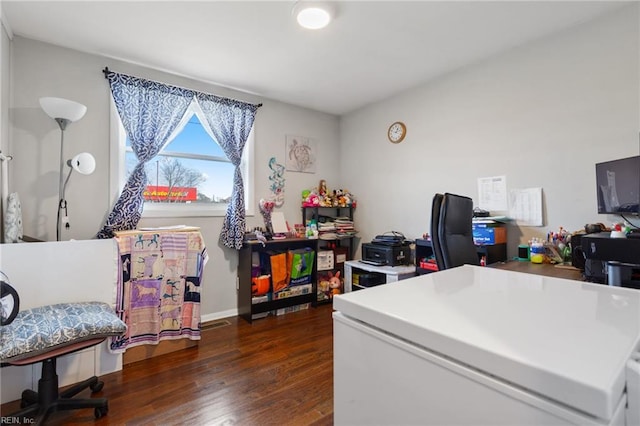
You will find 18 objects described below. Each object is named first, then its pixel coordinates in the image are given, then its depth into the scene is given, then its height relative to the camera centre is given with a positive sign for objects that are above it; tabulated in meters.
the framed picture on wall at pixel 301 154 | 3.70 +0.81
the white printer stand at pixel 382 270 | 3.00 -0.55
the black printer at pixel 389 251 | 3.14 -0.36
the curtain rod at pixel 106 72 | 2.52 +1.25
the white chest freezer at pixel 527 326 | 0.41 -0.21
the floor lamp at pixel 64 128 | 2.03 +0.68
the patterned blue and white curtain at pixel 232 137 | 3.06 +0.86
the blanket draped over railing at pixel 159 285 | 2.19 -0.50
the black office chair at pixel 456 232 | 1.55 -0.09
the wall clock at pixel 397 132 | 3.40 +0.98
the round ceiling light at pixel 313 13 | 1.89 +1.34
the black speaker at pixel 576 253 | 1.80 -0.24
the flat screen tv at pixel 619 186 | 1.67 +0.16
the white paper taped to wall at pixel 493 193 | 2.58 +0.20
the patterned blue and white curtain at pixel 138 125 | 2.53 +0.85
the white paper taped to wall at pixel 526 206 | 2.36 +0.07
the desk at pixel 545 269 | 1.74 -0.35
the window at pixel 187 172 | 2.71 +0.48
